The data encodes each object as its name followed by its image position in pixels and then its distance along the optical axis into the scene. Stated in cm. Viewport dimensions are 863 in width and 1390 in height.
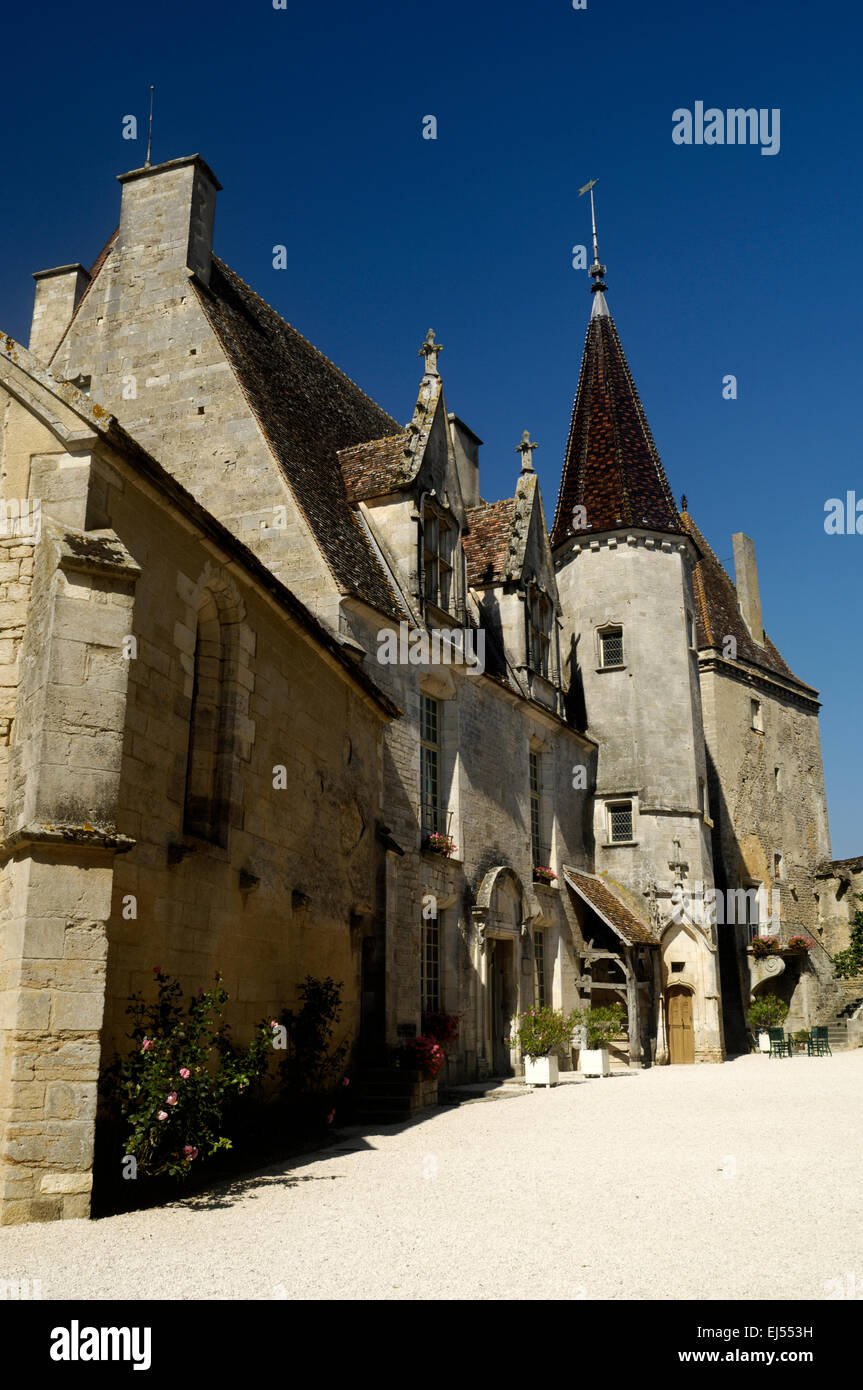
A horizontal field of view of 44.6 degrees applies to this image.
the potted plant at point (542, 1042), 1475
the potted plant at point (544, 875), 1916
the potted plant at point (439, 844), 1487
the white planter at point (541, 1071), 1471
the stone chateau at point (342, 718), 618
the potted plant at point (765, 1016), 2527
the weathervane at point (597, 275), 2861
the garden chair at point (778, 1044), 2308
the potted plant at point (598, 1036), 1725
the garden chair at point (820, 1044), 2370
